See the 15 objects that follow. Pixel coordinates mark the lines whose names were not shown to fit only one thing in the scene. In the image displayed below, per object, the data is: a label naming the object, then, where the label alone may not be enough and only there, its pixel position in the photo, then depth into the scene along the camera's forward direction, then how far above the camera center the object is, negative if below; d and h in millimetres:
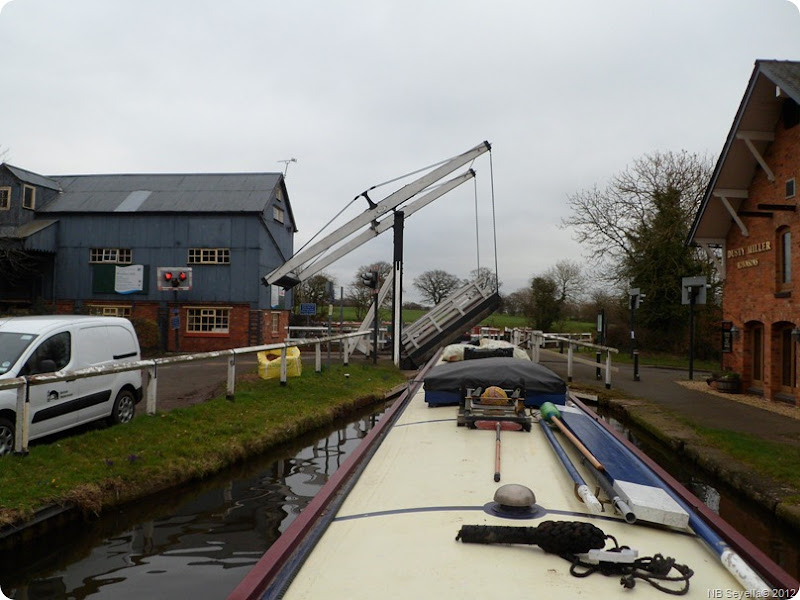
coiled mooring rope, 2385 -985
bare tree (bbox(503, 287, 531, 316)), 41656 +1841
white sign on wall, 24250 +1659
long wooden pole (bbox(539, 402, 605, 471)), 3681 -849
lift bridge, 16891 +1376
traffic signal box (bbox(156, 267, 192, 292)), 22198 +1583
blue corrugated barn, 24078 +2625
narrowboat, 2396 -1052
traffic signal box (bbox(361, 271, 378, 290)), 16578 +1229
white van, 6395 -574
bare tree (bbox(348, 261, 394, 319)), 45781 +1956
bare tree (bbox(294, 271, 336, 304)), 41438 +2181
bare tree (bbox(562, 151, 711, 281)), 27859 +6121
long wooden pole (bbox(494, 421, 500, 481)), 3798 -944
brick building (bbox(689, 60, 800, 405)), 12094 +2402
